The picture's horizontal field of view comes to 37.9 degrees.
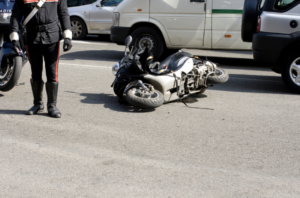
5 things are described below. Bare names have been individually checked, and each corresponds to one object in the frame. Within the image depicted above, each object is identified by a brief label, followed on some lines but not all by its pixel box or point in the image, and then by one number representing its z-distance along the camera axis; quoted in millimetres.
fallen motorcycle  5809
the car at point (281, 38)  7223
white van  9820
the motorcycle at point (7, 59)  6461
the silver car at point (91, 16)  14578
